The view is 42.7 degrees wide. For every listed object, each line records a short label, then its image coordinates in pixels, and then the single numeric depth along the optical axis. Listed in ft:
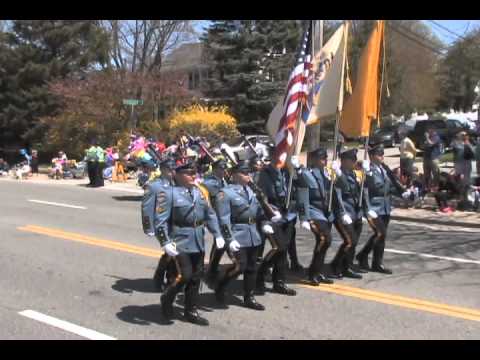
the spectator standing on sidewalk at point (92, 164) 75.92
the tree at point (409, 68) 148.05
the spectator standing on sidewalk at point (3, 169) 105.50
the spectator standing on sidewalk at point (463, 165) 48.78
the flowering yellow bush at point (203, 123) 102.12
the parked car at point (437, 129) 103.30
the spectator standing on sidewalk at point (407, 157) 54.39
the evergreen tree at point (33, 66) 128.88
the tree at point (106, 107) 104.88
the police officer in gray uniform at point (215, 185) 26.48
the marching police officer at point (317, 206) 25.89
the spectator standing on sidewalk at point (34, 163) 101.74
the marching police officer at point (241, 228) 22.47
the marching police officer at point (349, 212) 27.09
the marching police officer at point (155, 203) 22.59
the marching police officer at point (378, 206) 28.22
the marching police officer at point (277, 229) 24.70
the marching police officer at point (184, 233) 20.79
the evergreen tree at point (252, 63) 121.08
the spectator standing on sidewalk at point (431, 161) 52.47
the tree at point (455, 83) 151.84
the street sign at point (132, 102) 80.64
